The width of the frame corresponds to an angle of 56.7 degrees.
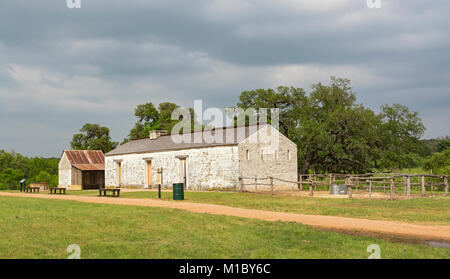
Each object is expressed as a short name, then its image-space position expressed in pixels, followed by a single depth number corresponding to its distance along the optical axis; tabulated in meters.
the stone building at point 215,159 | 29.14
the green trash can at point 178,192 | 21.38
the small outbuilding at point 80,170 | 40.78
